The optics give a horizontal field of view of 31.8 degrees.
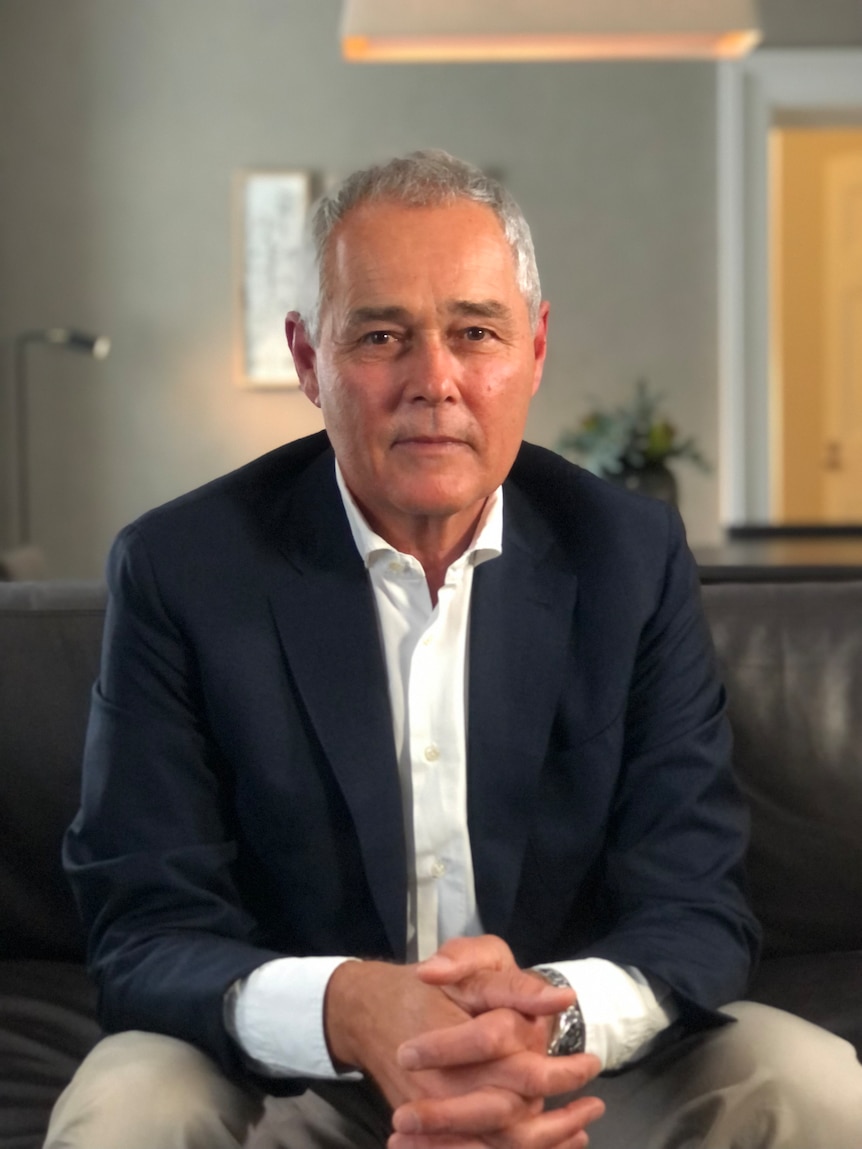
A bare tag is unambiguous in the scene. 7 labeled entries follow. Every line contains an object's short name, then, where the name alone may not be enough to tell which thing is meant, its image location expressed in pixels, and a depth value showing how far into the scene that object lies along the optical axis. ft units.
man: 4.36
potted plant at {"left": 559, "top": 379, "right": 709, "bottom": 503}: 12.21
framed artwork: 15.89
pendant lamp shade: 9.20
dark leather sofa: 5.74
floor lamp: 15.16
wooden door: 19.80
